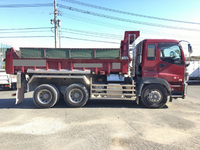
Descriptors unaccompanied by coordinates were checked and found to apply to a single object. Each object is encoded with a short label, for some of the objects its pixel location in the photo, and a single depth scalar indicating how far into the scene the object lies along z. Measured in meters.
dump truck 6.20
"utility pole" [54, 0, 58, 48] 19.32
